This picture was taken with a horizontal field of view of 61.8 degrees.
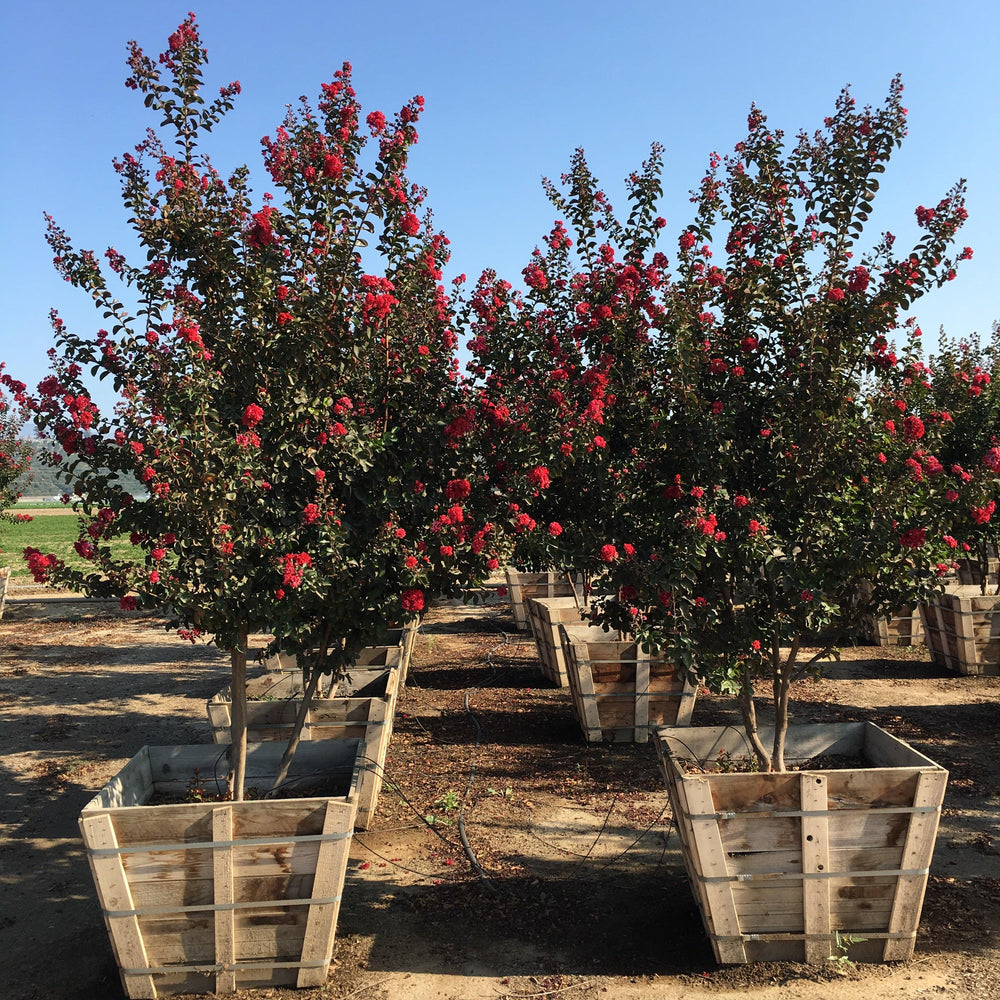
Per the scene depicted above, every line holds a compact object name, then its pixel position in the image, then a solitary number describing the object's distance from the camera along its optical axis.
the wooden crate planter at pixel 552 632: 9.95
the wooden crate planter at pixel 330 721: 6.06
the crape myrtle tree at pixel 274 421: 4.24
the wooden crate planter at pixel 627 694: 7.68
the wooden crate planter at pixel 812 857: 4.03
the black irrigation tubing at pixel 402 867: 5.15
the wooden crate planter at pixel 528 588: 14.03
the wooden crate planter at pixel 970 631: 10.02
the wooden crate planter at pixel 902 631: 11.81
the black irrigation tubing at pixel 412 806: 5.69
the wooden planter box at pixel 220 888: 3.89
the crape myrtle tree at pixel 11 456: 14.77
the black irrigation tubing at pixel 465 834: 5.14
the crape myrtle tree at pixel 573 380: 4.76
